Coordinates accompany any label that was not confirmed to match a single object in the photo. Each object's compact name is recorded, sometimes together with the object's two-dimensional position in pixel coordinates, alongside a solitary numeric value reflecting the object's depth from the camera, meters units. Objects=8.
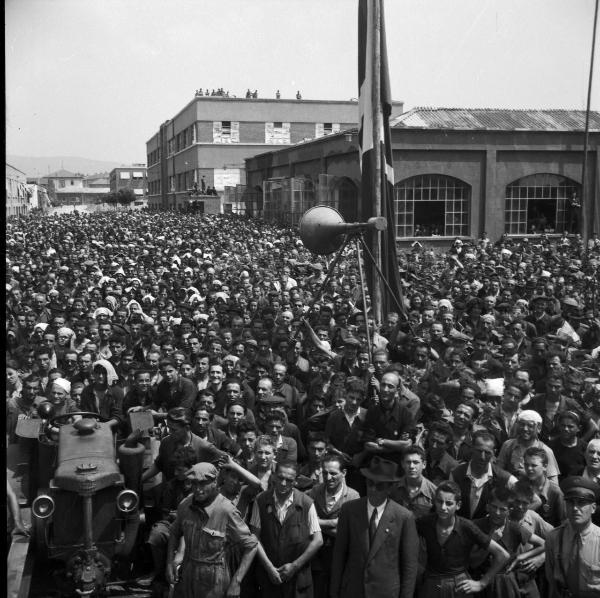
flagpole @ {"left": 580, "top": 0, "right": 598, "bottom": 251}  22.38
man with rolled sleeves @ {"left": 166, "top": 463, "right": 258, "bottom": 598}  4.85
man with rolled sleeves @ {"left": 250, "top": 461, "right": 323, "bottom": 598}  5.07
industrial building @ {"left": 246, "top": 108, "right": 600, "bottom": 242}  30.00
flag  12.64
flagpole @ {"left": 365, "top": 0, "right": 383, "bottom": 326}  11.66
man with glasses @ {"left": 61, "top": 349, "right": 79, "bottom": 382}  9.09
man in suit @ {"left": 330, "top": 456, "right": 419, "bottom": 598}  4.66
